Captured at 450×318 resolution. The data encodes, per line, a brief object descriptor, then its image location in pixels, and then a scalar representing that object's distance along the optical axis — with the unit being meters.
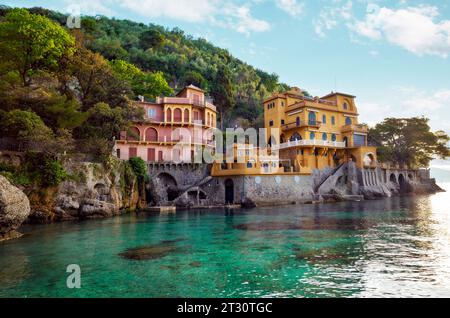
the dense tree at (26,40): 29.95
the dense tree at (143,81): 49.25
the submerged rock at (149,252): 13.74
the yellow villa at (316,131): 45.97
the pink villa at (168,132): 41.72
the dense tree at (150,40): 76.75
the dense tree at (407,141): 57.19
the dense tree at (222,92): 58.35
